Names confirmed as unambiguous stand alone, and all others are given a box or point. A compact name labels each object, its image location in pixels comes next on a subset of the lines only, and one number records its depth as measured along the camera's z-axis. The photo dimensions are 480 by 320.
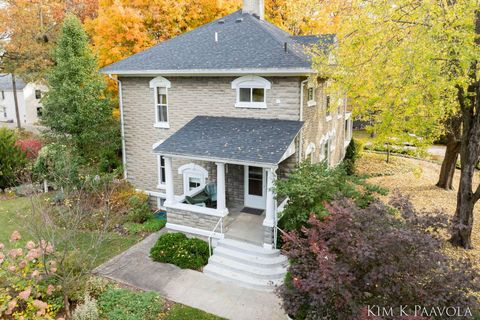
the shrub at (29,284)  8.50
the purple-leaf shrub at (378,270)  6.18
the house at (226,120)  12.12
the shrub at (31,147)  21.58
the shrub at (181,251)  11.56
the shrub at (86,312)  8.59
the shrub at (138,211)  14.92
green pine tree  16.17
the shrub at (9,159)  19.16
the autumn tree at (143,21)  20.41
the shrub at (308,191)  10.62
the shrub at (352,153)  22.56
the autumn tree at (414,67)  10.15
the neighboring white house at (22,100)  47.62
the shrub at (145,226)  14.15
